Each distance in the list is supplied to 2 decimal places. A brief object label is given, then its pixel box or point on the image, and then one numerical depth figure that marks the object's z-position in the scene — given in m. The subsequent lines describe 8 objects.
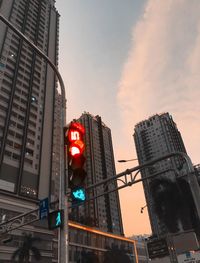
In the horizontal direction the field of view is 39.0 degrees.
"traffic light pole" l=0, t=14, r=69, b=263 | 5.43
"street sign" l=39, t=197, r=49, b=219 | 14.07
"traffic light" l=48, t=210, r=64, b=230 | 5.88
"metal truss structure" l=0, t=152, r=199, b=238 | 11.94
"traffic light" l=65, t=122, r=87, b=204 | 5.50
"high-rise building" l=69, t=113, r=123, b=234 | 125.50
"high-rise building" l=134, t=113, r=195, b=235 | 142.00
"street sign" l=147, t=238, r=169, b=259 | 33.59
